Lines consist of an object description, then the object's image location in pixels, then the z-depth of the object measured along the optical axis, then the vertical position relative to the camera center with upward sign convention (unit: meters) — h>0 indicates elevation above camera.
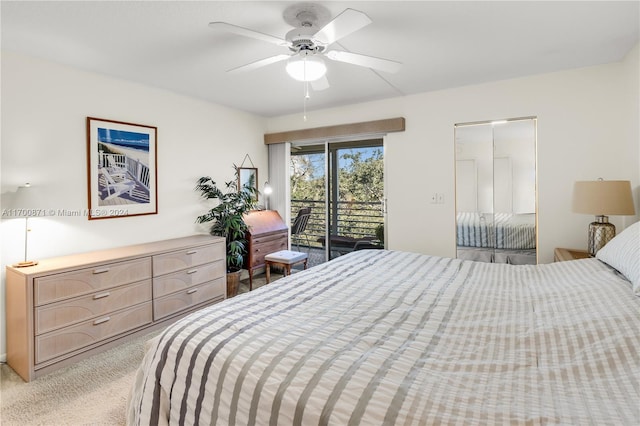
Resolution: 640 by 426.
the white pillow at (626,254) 1.49 -0.24
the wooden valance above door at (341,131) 3.84 +1.07
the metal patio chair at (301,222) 4.87 -0.16
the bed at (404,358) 0.87 -0.50
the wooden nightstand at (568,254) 2.65 -0.39
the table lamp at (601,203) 2.37 +0.05
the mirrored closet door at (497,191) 3.27 +0.21
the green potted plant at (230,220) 3.89 -0.10
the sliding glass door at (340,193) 4.29 +0.26
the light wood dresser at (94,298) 2.25 -0.71
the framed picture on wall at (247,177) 4.50 +0.51
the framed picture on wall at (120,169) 2.98 +0.44
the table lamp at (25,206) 2.29 +0.06
